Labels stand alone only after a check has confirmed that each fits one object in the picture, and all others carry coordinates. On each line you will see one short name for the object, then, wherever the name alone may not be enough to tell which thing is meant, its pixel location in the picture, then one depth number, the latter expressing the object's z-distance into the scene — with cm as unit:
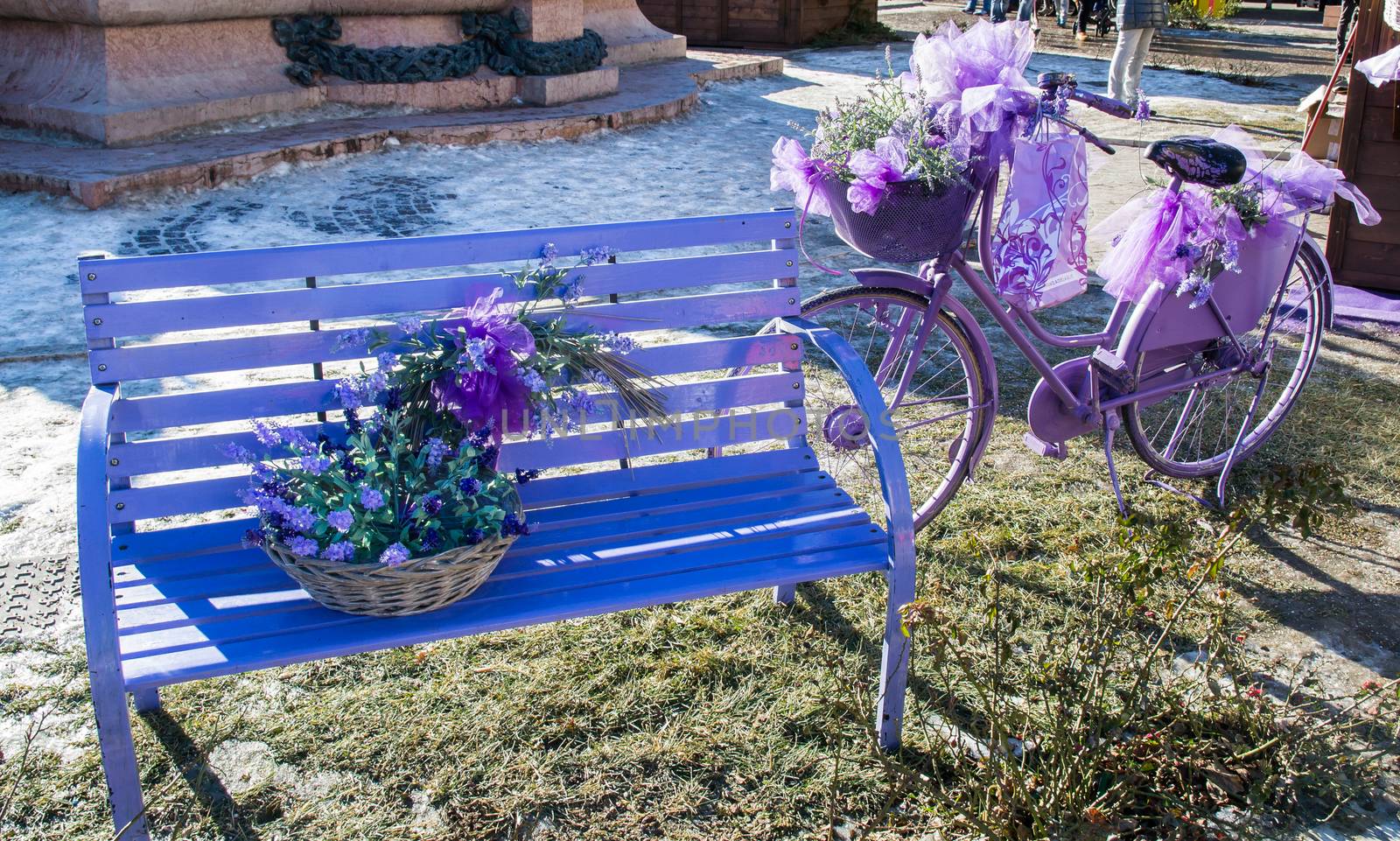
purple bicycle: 329
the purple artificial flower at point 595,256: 282
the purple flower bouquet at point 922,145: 297
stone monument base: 782
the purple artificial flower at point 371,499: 233
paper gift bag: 314
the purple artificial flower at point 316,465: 241
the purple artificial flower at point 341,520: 229
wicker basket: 231
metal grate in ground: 318
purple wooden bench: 233
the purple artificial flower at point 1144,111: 336
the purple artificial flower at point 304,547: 231
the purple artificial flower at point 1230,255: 357
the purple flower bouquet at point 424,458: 235
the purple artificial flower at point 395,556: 228
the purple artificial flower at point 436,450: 247
